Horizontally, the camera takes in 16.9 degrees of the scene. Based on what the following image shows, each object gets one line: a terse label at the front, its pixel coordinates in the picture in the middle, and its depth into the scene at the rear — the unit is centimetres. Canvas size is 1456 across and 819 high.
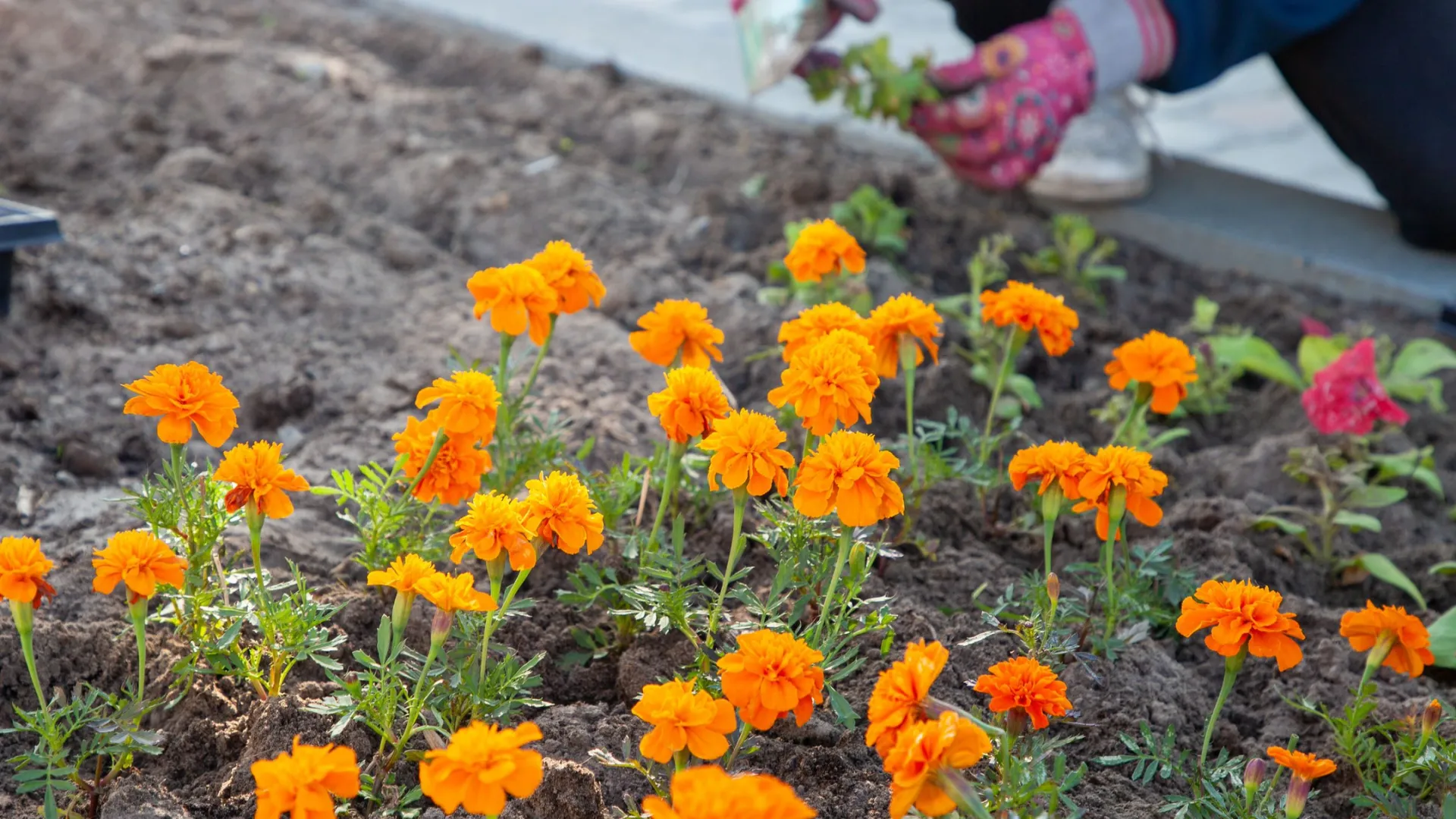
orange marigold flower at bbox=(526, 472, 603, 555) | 242
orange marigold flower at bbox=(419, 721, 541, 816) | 231
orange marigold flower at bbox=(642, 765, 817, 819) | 227
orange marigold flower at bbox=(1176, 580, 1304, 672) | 243
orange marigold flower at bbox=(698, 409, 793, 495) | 244
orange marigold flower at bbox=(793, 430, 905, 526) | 242
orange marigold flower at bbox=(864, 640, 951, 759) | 234
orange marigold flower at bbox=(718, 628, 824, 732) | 238
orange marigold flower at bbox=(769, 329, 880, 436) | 246
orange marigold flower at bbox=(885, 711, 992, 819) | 232
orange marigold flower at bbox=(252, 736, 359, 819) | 231
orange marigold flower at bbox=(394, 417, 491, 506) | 252
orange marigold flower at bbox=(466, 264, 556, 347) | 252
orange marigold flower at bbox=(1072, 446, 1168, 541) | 249
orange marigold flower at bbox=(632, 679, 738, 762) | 236
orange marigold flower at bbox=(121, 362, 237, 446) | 245
